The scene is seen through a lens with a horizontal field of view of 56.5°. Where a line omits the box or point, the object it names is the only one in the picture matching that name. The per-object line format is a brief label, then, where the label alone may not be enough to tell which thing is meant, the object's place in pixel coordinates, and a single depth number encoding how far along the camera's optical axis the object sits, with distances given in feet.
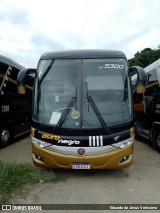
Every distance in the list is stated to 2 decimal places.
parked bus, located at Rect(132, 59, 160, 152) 15.77
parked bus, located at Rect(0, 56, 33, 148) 16.19
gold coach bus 10.18
